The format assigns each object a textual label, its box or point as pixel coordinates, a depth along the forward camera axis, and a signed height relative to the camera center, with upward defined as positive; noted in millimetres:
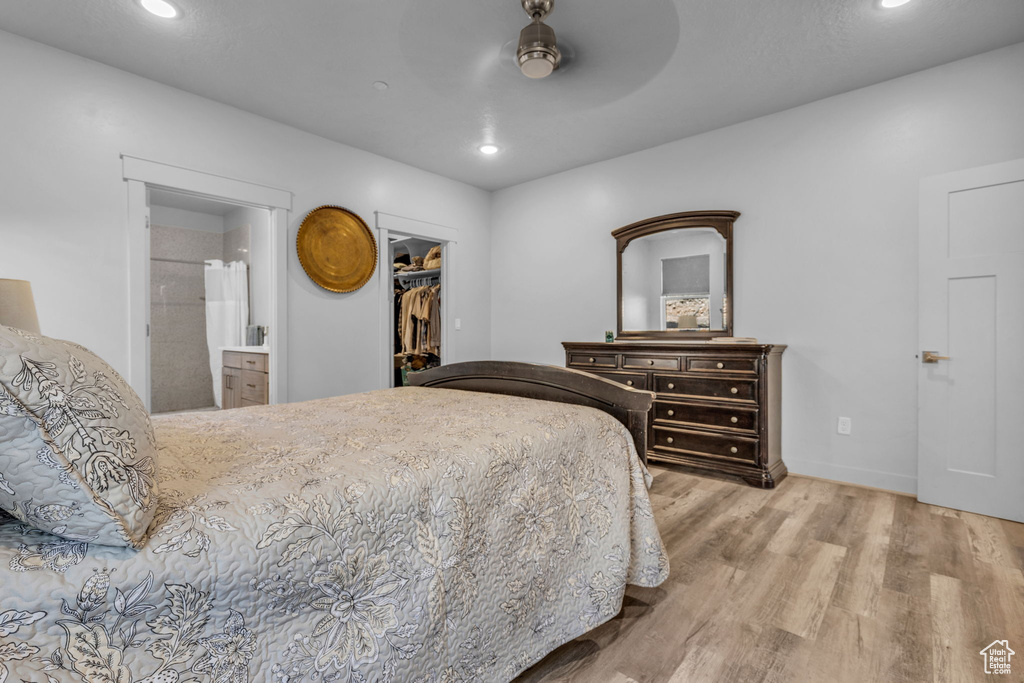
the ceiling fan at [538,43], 2137 +1387
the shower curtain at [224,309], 5031 +318
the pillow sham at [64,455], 634 -169
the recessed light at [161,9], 2191 +1584
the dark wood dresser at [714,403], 3113 -475
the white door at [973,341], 2529 -29
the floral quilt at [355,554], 668 -413
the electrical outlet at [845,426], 3127 -612
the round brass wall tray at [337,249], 3641 +721
